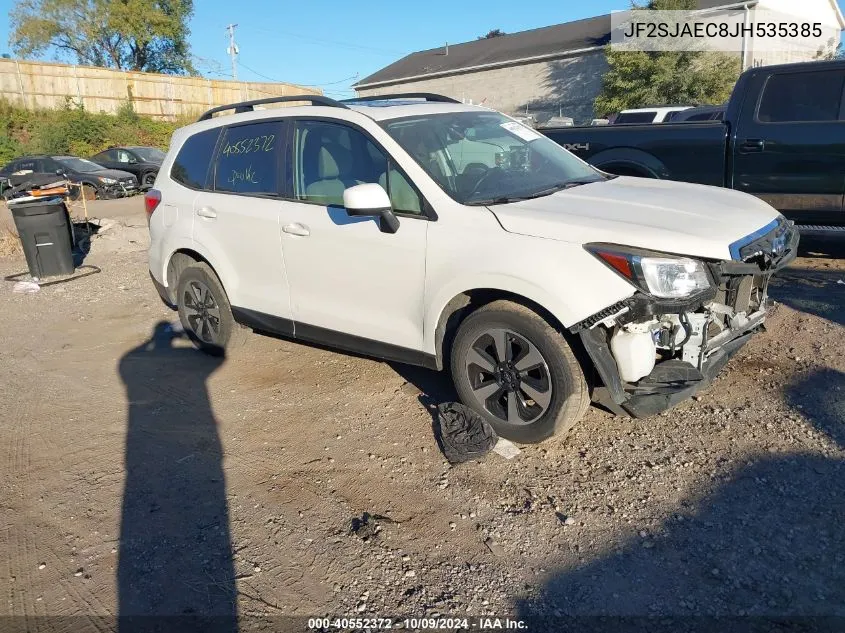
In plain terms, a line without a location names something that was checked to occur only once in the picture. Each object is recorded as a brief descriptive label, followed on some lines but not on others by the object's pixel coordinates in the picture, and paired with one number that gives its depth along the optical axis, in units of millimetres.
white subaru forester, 3402
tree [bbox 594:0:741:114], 25094
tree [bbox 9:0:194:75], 43469
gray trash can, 8906
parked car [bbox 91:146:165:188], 21359
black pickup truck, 6332
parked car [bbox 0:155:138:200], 19516
